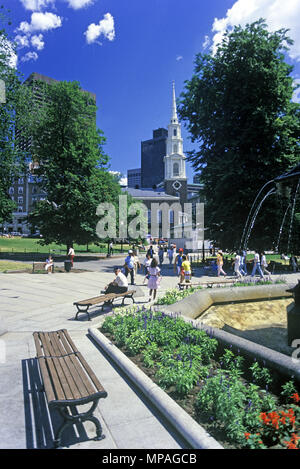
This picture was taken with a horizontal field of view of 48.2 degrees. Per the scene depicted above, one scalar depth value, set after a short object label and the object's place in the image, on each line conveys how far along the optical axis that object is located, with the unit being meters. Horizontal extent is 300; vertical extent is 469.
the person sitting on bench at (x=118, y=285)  11.52
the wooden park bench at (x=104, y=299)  9.50
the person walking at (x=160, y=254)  27.17
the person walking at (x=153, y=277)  12.12
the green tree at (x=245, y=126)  22.72
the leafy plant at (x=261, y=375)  4.89
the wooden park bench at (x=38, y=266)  20.52
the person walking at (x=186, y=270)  15.05
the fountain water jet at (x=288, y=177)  6.38
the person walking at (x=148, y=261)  17.91
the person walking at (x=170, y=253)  27.34
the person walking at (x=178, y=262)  19.80
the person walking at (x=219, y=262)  20.89
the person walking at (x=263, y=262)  21.05
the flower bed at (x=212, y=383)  3.69
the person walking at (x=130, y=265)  16.47
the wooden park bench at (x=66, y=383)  3.88
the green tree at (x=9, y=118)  30.77
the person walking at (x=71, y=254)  23.07
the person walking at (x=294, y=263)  23.77
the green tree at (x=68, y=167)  30.25
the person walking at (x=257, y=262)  19.80
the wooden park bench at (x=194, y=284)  13.52
